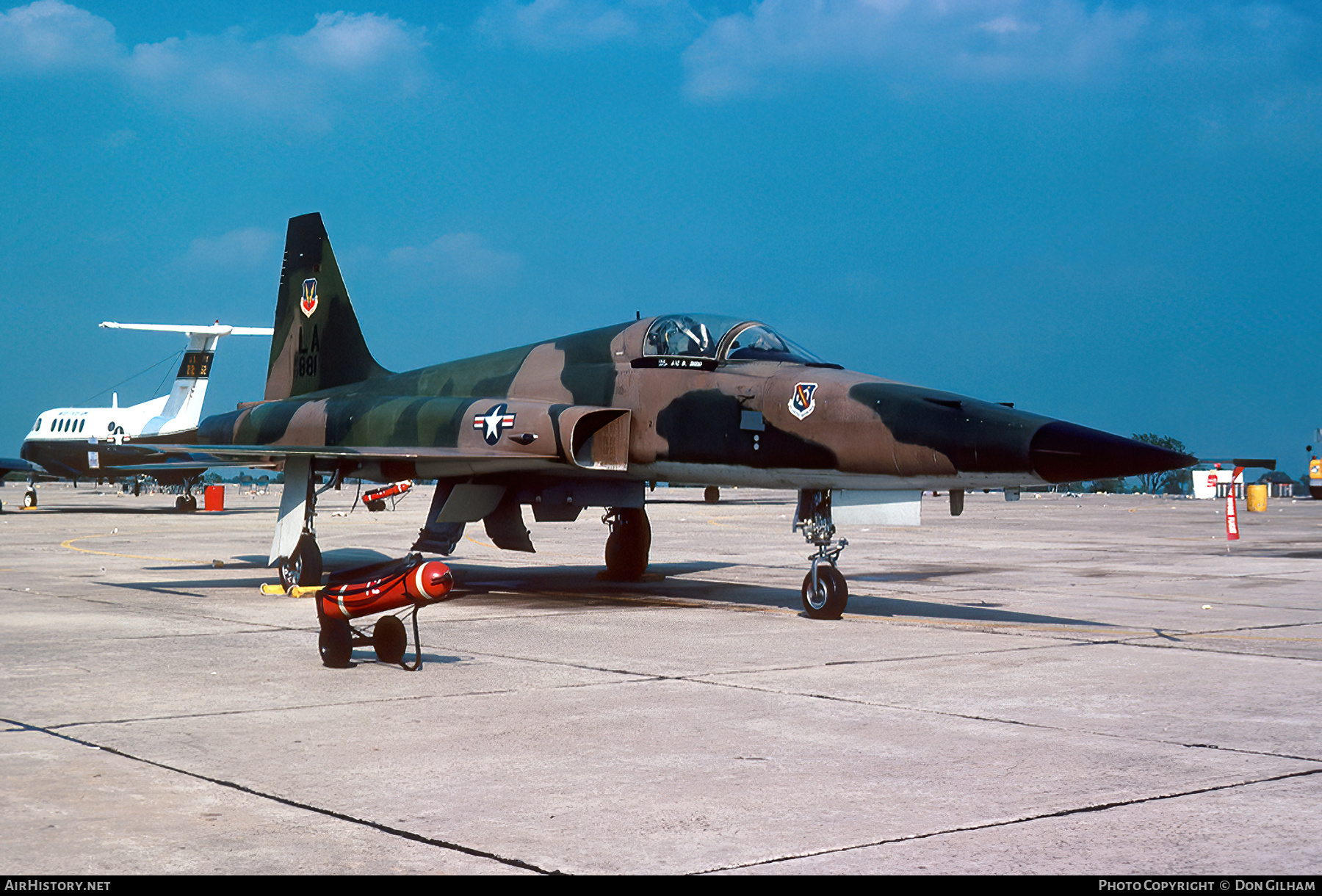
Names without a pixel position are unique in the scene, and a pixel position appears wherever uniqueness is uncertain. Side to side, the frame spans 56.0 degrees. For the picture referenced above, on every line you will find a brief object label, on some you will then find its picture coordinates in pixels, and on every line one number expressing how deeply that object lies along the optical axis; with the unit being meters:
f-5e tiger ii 10.48
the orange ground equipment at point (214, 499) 45.34
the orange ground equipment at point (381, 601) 8.49
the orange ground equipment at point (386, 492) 27.78
